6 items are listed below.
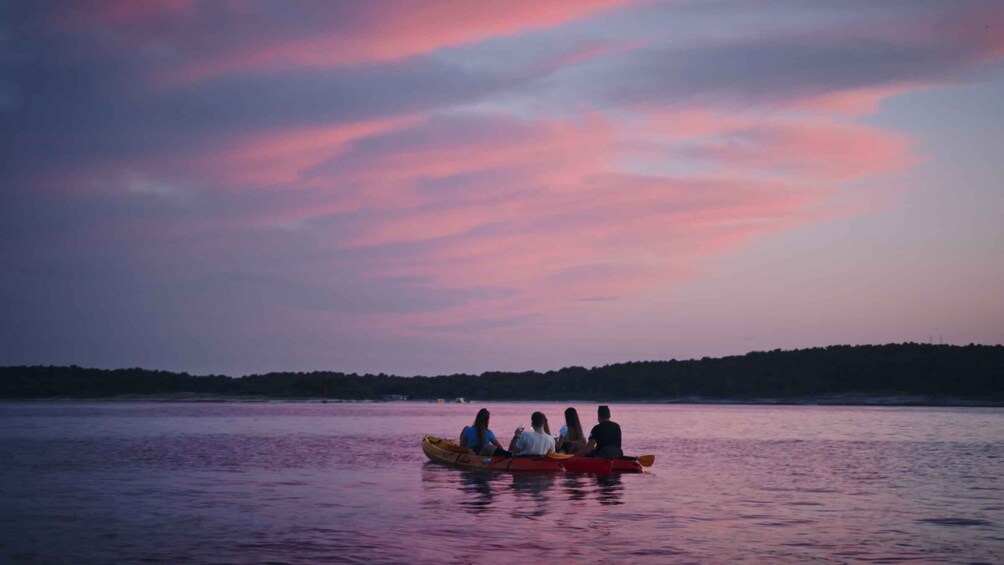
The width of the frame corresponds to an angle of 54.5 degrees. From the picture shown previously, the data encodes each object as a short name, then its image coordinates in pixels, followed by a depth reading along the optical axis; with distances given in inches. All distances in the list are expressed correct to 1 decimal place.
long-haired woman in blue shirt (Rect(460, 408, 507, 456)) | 1272.1
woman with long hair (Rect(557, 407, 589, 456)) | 1240.8
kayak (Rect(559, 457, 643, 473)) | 1197.7
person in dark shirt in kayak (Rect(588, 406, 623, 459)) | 1220.5
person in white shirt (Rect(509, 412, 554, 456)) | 1224.2
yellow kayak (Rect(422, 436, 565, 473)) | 1208.2
